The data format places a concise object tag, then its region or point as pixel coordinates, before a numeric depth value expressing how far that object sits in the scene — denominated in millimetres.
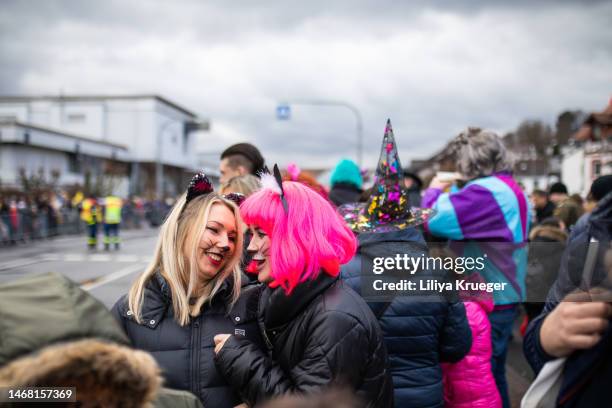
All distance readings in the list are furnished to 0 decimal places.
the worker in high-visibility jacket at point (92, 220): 16750
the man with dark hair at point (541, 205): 7774
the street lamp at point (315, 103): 21391
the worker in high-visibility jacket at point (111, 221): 17123
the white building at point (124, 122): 56219
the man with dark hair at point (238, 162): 4090
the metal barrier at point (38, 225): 15609
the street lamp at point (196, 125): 71125
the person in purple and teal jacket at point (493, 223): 3012
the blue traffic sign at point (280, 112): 22562
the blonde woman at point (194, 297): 2012
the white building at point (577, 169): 25409
